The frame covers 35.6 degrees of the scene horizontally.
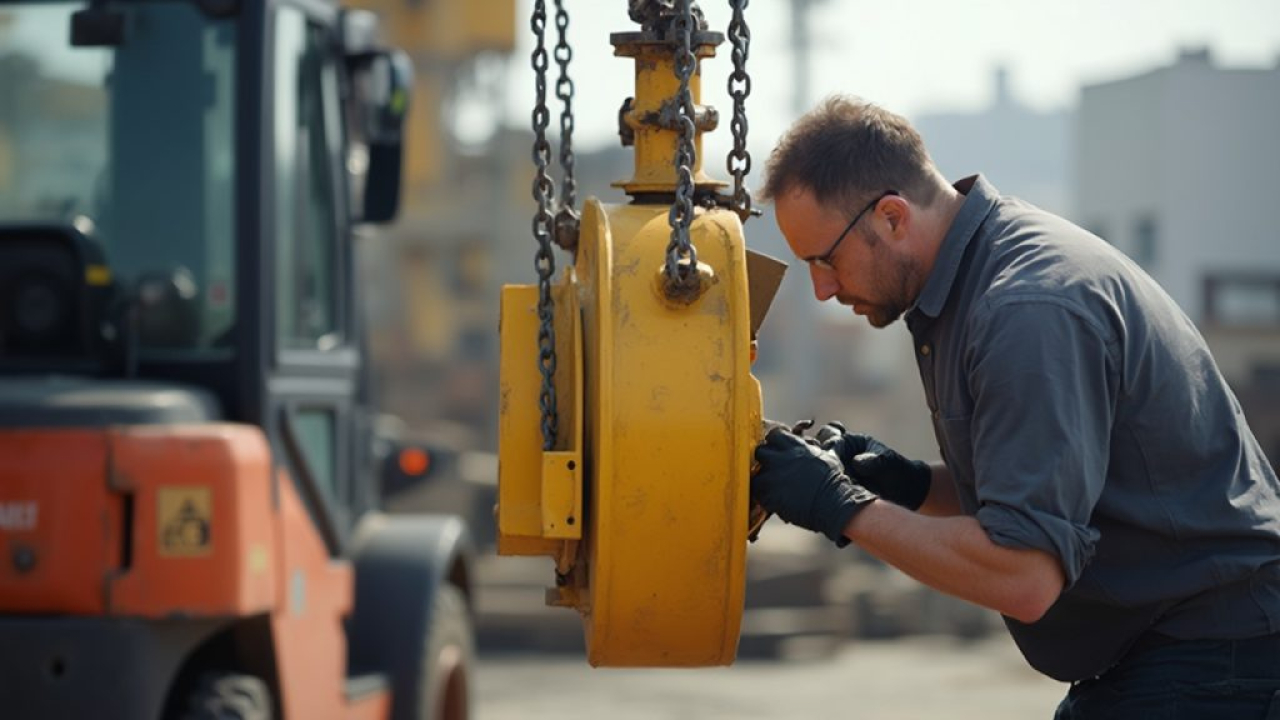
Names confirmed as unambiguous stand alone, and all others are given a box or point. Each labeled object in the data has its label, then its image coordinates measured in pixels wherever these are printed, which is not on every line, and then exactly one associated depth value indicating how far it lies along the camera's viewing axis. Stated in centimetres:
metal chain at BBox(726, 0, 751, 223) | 346
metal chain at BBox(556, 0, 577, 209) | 366
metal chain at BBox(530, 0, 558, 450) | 344
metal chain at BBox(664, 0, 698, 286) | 334
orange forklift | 491
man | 310
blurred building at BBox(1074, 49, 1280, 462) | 1652
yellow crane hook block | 330
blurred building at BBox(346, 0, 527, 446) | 2073
